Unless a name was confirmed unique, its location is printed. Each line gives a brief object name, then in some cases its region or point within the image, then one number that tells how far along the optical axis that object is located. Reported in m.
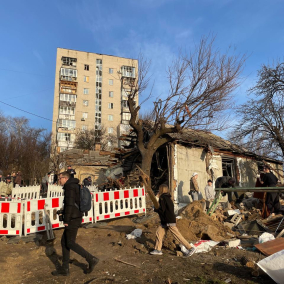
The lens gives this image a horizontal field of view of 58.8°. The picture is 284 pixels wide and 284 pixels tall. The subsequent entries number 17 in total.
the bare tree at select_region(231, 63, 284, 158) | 15.41
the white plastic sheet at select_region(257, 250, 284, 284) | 3.29
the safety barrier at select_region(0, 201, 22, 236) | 6.84
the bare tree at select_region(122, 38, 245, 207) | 12.15
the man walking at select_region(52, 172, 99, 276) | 4.27
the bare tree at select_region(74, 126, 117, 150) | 43.62
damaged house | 13.00
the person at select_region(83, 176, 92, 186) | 14.66
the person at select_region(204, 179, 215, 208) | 10.27
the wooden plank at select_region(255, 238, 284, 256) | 4.65
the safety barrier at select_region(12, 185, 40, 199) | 12.48
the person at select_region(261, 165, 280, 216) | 8.75
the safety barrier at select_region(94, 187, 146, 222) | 8.34
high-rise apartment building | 50.31
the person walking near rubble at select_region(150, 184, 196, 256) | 5.12
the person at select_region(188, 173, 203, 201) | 10.99
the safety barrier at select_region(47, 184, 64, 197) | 12.32
